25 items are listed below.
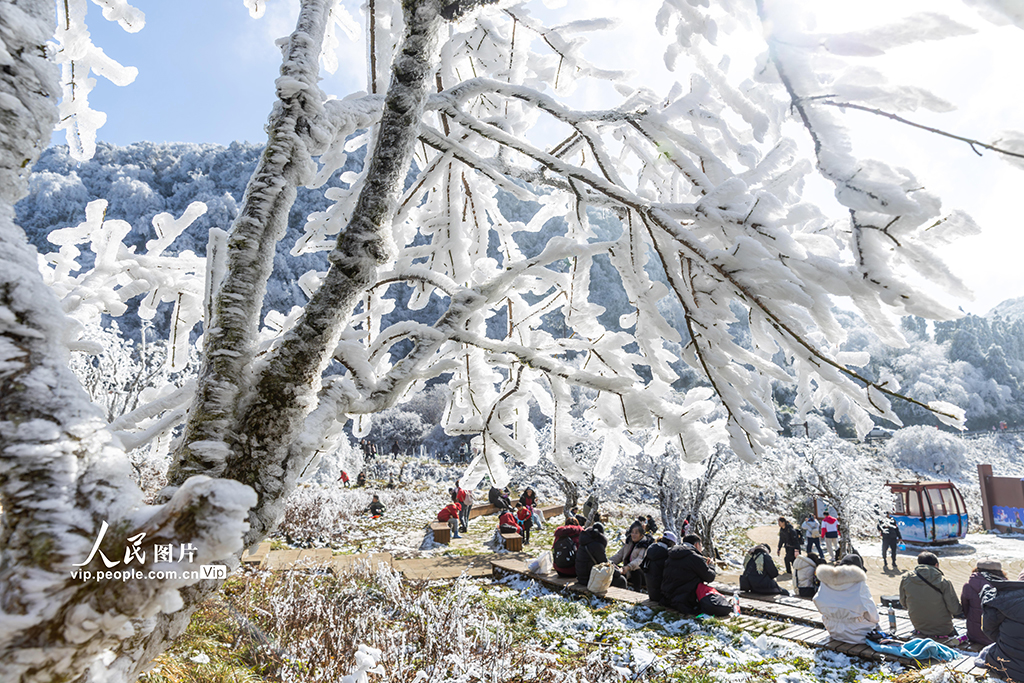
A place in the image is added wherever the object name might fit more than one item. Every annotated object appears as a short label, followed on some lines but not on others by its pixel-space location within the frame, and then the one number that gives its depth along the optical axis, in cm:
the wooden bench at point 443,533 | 1095
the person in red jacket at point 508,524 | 1016
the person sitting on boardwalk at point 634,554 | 714
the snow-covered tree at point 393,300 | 80
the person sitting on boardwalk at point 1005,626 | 368
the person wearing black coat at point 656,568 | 596
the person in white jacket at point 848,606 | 467
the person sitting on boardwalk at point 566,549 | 705
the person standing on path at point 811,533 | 1193
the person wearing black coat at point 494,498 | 1416
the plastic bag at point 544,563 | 736
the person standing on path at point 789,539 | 1073
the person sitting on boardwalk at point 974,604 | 476
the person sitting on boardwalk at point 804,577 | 772
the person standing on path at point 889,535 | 1271
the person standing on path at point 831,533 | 1195
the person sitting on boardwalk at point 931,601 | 519
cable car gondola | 1473
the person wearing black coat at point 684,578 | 563
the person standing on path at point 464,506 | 1251
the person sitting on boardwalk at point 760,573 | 680
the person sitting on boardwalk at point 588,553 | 663
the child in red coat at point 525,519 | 1081
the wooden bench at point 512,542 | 997
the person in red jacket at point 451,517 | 1144
